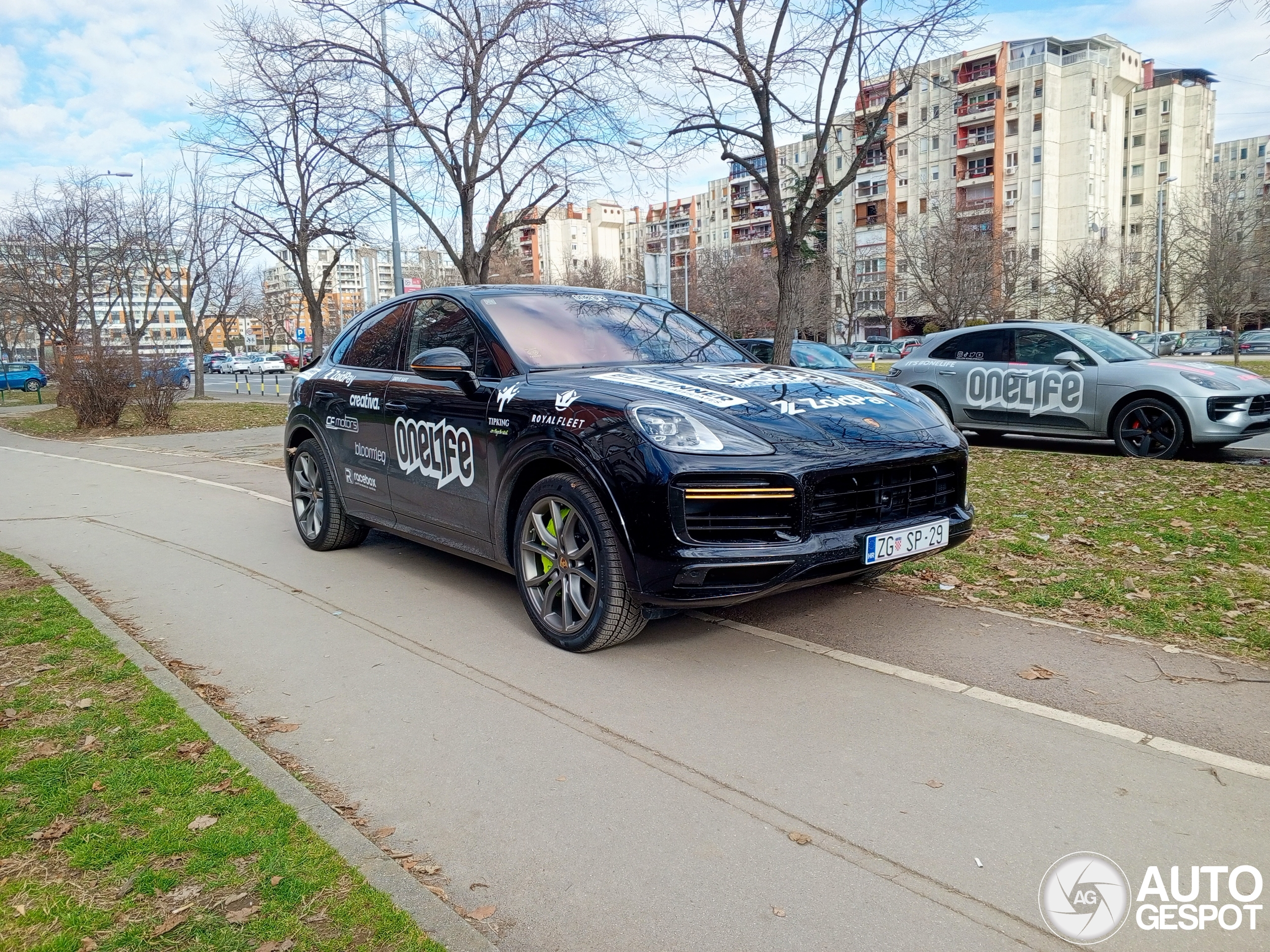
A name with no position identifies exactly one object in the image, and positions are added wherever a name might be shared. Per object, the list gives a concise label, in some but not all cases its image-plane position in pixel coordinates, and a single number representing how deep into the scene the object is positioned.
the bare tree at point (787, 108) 11.37
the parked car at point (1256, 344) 50.12
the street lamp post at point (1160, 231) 43.44
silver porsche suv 9.70
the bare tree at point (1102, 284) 35.94
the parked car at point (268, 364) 61.50
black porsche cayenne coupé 4.09
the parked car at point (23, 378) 51.59
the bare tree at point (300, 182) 13.56
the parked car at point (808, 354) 16.16
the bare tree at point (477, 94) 12.46
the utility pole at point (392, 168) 13.17
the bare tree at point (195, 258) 27.22
